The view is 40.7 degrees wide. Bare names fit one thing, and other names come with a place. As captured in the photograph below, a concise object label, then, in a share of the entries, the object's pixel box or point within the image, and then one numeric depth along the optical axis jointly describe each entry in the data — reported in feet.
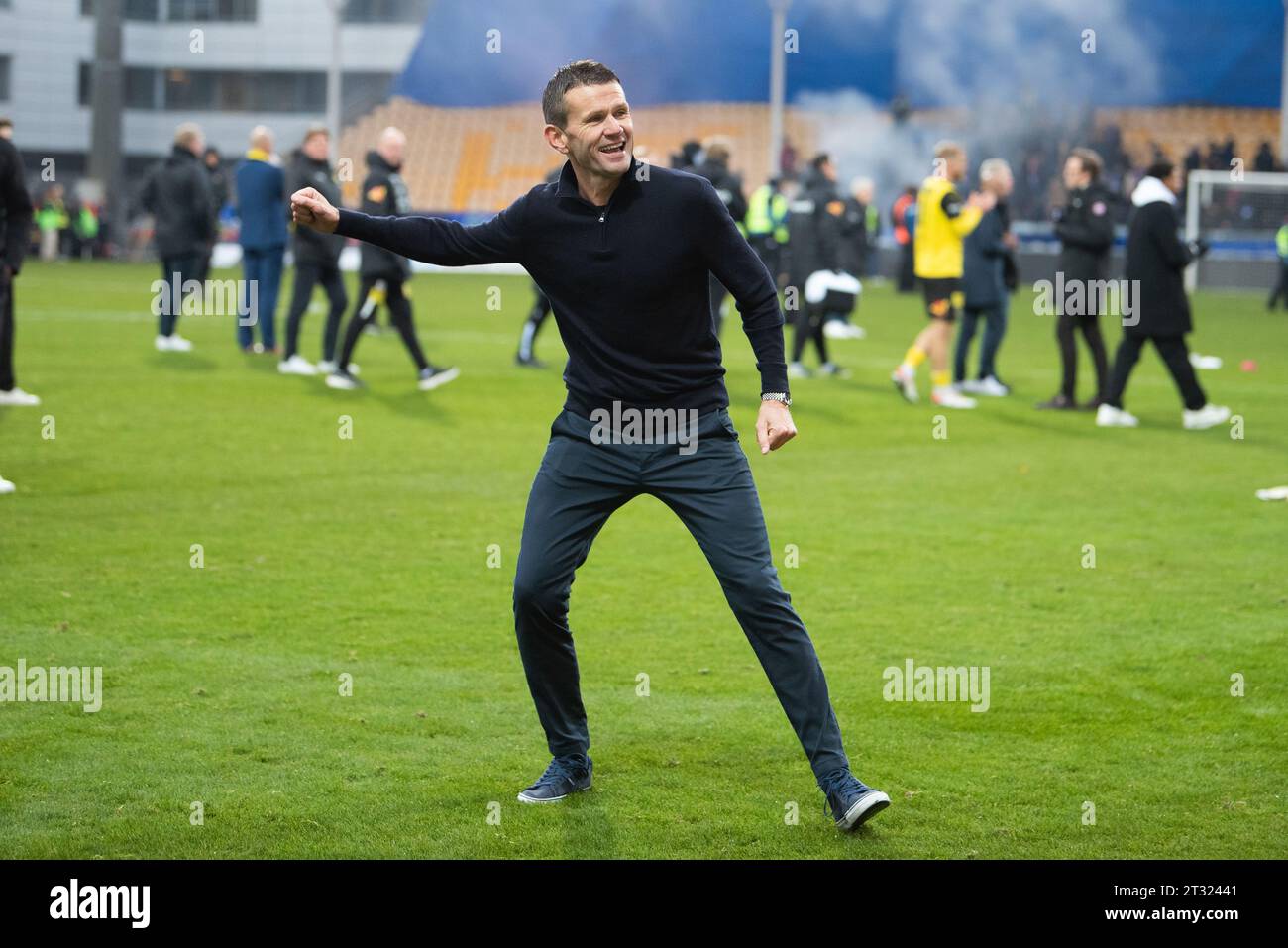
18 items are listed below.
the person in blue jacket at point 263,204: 56.75
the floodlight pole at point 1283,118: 119.34
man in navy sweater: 15.64
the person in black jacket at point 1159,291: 43.88
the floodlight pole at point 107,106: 173.58
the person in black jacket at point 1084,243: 47.37
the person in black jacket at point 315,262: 51.41
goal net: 108.99
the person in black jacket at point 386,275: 47.73
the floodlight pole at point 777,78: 120.88
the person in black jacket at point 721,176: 50.65
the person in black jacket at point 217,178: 91.51
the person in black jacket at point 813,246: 54.70
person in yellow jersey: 47.19
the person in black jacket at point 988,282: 50.70
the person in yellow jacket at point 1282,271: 96.43
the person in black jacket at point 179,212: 58.65
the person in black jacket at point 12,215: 36.06
